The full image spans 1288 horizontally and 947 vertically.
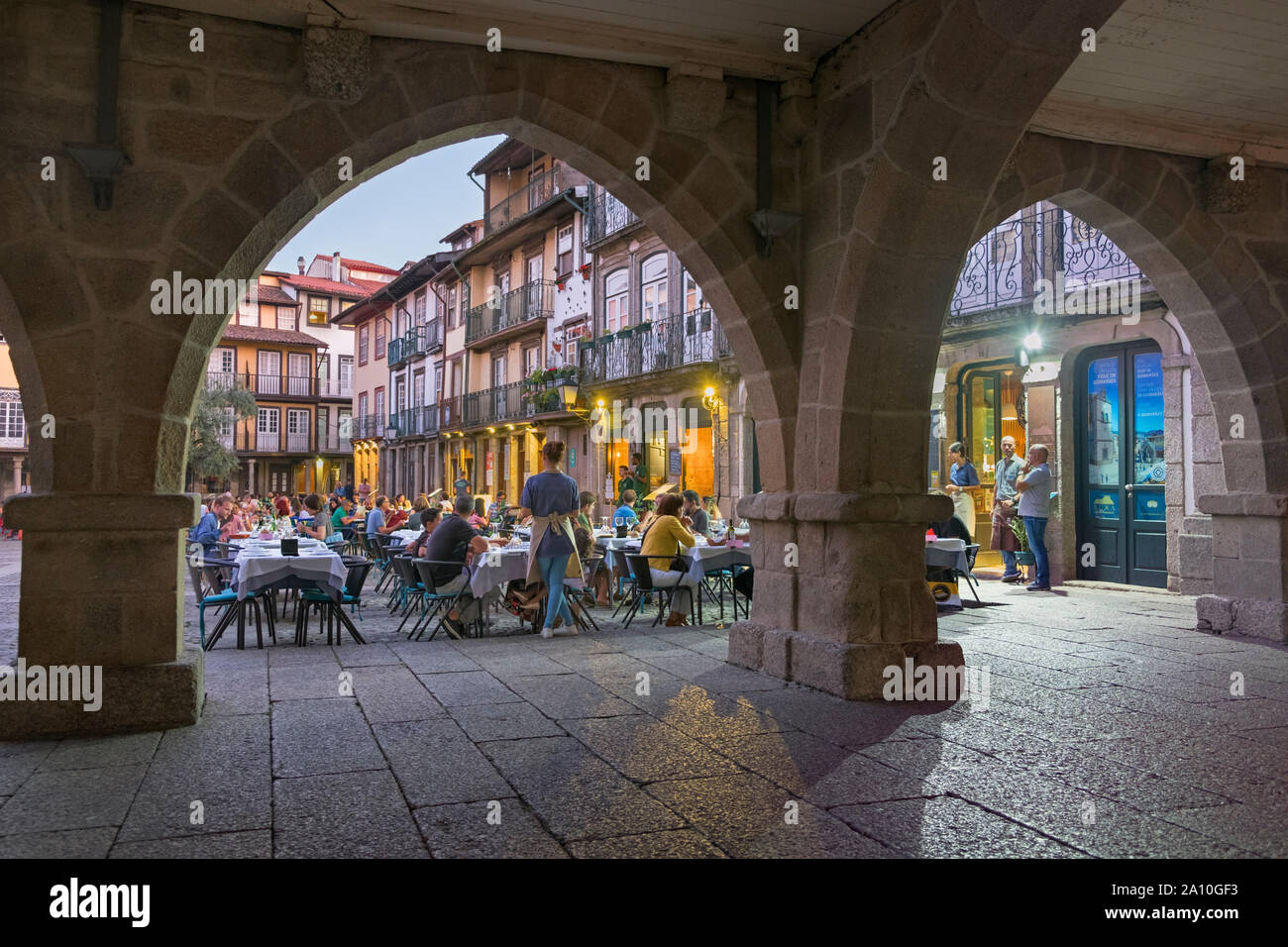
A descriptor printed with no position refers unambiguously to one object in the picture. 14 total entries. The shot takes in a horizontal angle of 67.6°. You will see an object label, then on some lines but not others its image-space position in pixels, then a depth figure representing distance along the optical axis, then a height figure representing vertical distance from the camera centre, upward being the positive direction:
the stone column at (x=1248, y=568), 6.28 -0.64
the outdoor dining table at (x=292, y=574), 6.34 -0.65
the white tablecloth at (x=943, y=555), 7.64 -0.64
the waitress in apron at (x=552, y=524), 6.74 -0.34
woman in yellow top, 7.27 -0.55
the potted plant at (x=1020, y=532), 10.09 -0.62
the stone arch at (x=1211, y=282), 6.21 +1.28
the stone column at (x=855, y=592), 4.62 -0.59
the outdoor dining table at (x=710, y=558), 7.21 -0.63
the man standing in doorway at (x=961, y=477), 9.78 -0.04
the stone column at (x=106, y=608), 3.91 -0.54
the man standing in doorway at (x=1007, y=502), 10.15 -0.31
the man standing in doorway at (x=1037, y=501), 9.34 -0.27
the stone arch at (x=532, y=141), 4.22 +1.51
